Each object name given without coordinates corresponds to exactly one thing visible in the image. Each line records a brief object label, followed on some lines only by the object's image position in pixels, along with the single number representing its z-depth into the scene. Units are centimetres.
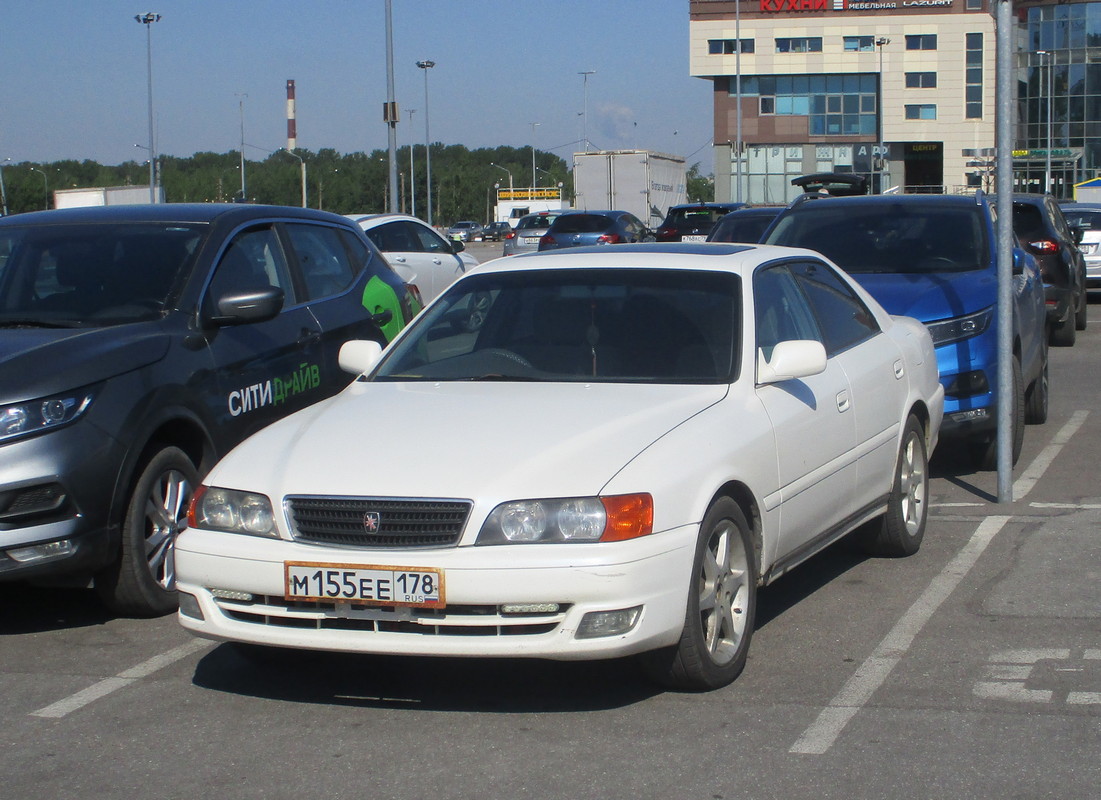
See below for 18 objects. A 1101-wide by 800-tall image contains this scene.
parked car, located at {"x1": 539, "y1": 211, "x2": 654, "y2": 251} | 3073
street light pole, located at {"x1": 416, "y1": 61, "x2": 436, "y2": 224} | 6292
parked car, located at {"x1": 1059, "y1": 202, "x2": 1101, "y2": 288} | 2247
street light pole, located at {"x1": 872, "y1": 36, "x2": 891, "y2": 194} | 7119
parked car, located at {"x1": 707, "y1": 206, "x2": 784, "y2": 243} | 1839
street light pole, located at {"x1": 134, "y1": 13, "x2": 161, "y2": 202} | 5297
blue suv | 829
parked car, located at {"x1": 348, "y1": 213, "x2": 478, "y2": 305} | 1678
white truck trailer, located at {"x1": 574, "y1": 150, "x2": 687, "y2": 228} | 4600
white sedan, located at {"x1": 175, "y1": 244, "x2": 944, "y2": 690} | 426
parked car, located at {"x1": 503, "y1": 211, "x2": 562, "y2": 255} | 3950
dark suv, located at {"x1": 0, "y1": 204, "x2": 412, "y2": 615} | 529
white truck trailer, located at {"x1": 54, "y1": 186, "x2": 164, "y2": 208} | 4269
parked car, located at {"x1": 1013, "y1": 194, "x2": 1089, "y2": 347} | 1616
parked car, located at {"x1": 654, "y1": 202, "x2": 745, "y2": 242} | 2908
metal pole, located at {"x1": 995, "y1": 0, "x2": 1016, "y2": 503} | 752
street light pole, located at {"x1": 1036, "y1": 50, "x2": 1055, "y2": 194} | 7275
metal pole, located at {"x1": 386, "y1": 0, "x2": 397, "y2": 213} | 3216
